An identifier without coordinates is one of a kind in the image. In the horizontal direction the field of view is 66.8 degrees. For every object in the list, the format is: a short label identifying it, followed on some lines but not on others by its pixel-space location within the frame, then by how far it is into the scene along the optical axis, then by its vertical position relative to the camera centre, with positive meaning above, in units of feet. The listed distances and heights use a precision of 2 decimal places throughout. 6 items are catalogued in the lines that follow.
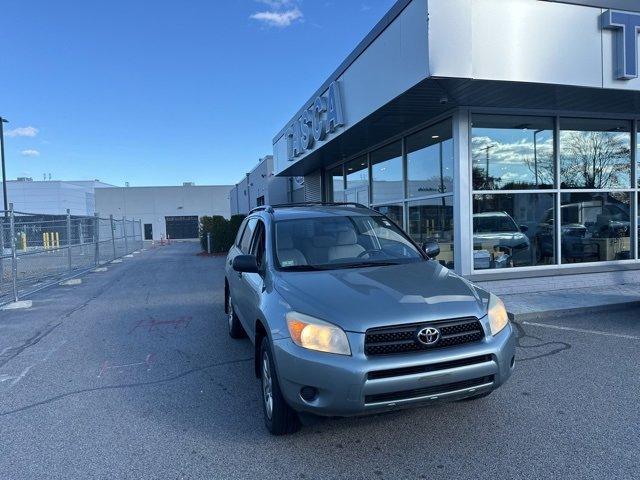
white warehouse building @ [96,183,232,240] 192.13 +8.70
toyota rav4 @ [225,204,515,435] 10.55 -2.71
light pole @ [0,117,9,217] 90.94 +17.31
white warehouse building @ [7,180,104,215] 206.90 +15.02
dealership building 23.02 +6.25
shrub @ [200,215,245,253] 81.56 -1.15
